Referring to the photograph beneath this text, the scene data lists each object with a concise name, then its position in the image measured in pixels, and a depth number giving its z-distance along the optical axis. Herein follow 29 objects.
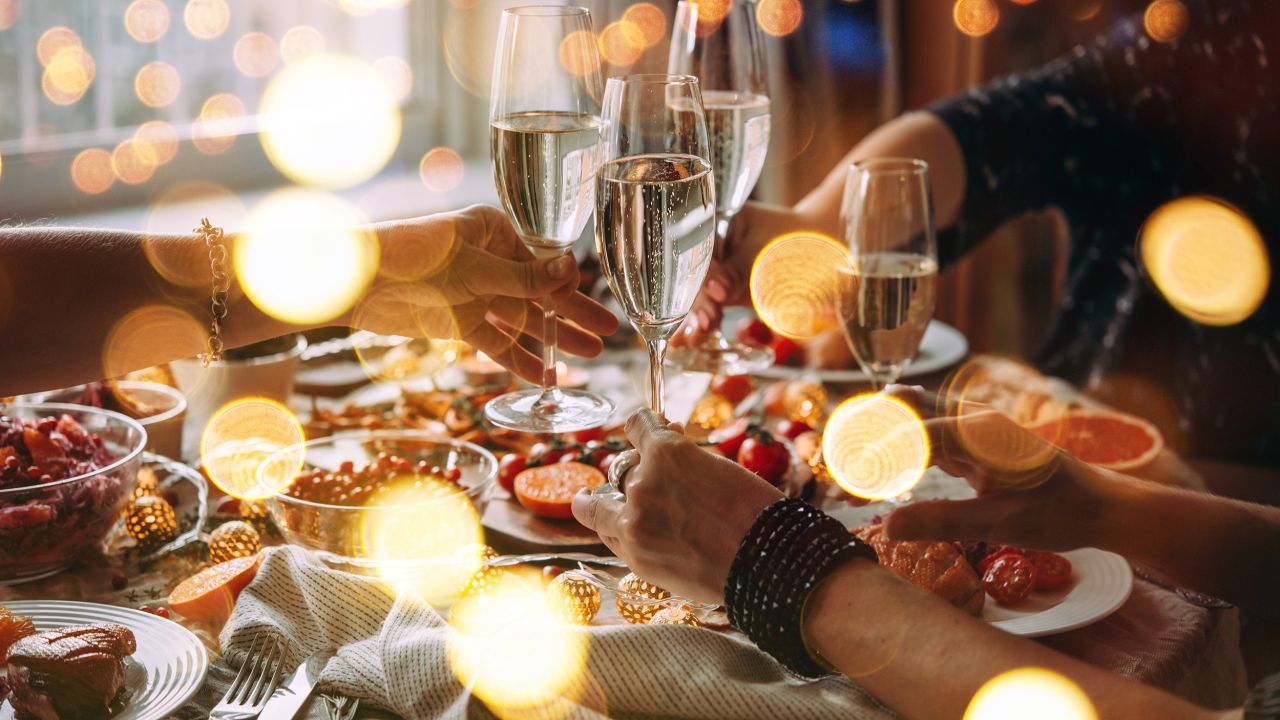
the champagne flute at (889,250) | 1.16
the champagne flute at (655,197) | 0.88
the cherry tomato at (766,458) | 1.19
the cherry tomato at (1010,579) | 0.93
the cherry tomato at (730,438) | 1.26
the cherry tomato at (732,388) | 1.51
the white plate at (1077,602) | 0.89
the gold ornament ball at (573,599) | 0.95
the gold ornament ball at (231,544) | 1.05
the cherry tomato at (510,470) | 1.20
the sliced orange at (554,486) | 1.12
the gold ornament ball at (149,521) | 1.08
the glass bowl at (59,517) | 0.99
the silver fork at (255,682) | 0.80
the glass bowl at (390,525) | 1.02
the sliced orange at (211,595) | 0.96
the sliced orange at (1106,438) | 1.27
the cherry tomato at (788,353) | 1.64
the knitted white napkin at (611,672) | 0.80
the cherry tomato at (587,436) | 1.36
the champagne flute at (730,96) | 1.27
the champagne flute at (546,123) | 1.00
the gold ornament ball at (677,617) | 0.94
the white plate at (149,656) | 0.78
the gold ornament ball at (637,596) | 0.97
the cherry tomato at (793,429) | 1.36
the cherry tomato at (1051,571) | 0.97
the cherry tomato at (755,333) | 1.68
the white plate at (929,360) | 1.54
